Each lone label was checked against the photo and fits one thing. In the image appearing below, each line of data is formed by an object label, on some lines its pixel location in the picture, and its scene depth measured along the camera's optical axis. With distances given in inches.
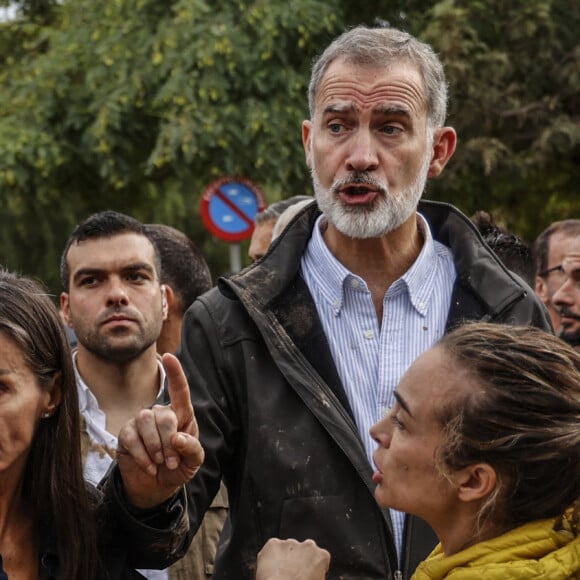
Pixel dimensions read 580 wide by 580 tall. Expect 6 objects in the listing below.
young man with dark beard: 199.8
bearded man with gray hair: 141.8
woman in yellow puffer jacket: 114.1
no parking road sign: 451.8
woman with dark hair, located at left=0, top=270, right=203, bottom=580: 125.3
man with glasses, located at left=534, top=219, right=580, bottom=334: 259.9
